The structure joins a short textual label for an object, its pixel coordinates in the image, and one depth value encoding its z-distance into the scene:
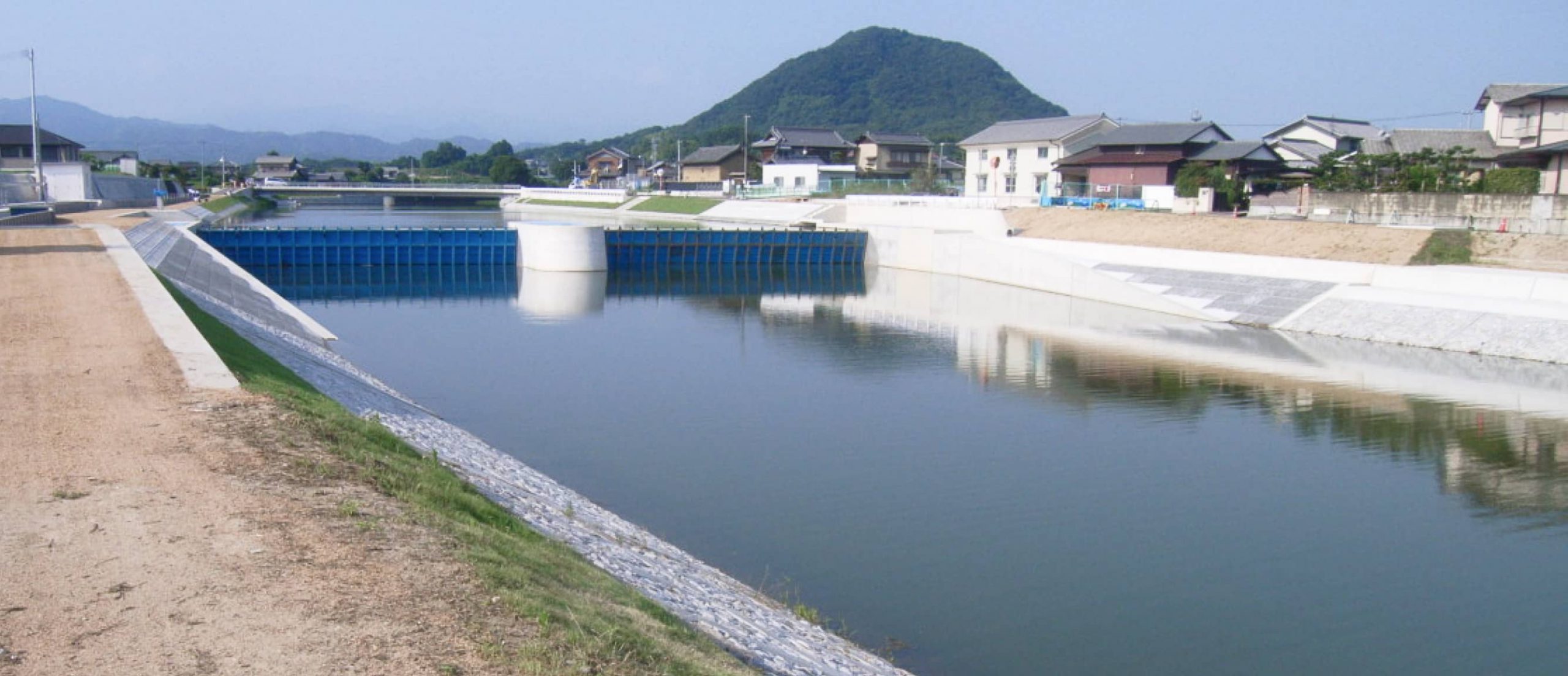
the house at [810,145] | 89.12
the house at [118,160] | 76.81
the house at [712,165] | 95.84
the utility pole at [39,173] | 48.03
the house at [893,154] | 81.69
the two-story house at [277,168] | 142.25
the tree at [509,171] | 130.75
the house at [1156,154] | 47.44
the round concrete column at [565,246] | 42.78
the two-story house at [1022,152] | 57.16
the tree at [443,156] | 176.62
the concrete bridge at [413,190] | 96.38
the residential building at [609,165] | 132.62
